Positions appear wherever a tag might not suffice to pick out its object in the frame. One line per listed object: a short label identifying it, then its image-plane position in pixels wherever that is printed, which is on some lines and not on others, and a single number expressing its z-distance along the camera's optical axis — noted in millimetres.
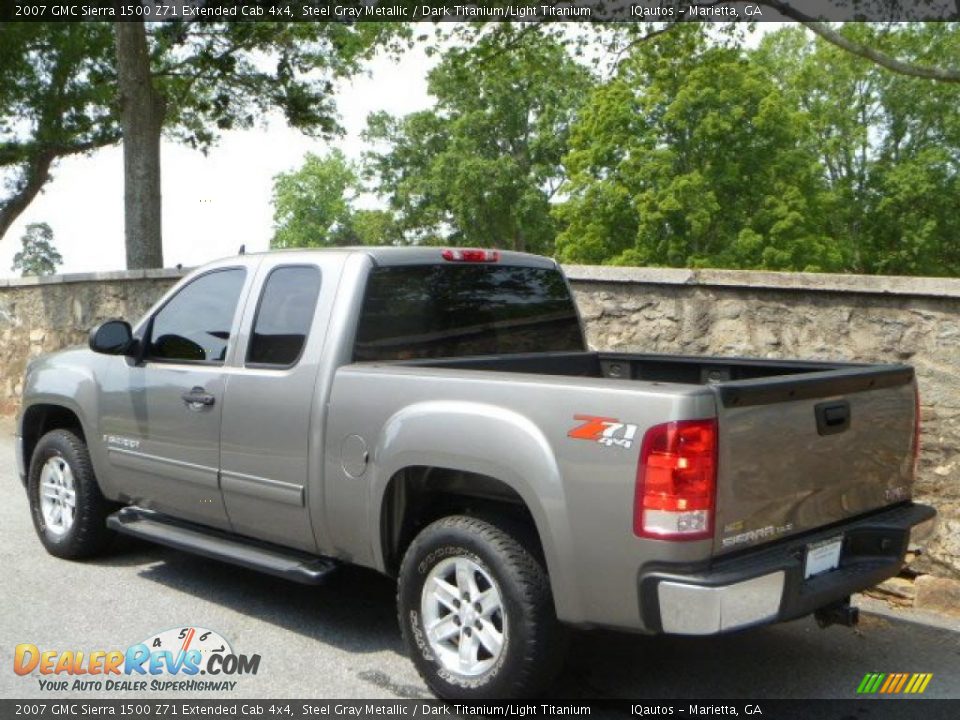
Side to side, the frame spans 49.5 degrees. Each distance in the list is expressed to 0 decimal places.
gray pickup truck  3596
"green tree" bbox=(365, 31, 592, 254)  50375
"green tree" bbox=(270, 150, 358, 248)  84562
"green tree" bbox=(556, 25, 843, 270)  39062
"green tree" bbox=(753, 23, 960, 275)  44938
